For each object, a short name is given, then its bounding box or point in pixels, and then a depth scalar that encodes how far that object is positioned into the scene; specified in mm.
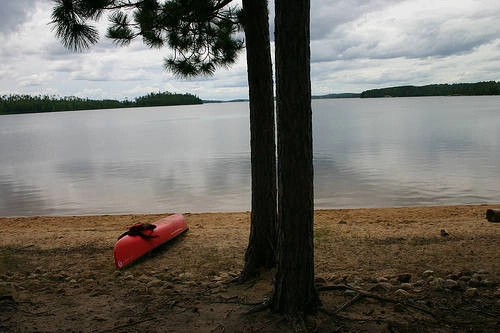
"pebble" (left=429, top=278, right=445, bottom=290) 4375
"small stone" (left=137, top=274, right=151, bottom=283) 5426
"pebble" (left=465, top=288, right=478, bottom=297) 4121
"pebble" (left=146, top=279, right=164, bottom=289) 5053
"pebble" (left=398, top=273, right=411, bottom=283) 4723
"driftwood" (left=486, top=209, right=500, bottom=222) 8062
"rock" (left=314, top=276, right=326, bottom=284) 4664
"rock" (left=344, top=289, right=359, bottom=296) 4252
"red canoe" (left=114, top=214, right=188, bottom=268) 6395
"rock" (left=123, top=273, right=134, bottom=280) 5578
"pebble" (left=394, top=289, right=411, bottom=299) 4118
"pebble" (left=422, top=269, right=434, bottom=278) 4912
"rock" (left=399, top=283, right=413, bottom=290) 4402
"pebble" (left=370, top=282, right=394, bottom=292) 4395
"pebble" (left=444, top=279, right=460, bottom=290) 4332
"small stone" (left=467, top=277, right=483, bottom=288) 4391
